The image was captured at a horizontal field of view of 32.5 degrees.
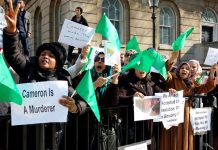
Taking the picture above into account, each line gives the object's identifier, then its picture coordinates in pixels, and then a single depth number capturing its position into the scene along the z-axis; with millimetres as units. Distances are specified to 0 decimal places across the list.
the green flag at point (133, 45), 5555
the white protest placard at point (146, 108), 4219
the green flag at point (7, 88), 2900
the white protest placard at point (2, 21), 4646
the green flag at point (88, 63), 4547
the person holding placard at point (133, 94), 4305
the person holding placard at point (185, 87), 4938
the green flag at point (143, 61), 4272
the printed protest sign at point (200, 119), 5027
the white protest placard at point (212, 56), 6156
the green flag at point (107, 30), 4275
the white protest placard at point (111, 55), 3984
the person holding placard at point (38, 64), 3473
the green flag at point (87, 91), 3469
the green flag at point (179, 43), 5215
